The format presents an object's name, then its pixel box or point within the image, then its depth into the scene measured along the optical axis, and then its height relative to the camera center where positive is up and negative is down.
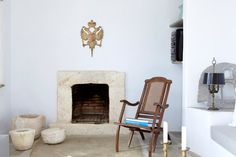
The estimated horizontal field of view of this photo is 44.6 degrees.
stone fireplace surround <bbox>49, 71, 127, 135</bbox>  4.97 -0.18
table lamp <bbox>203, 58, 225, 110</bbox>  3.60 -0.06
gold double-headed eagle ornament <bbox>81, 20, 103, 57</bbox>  4.97 +0.72
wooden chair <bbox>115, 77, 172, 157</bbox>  4.17 -0.32
